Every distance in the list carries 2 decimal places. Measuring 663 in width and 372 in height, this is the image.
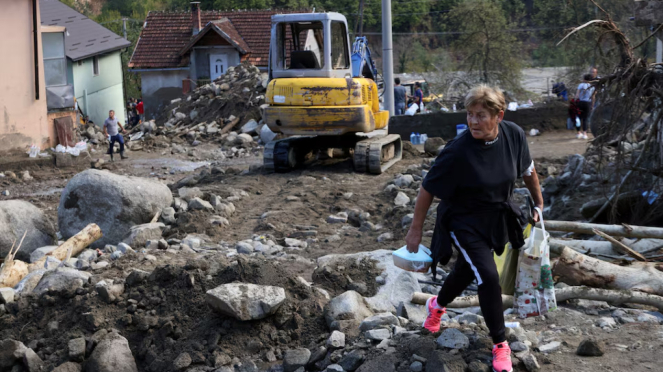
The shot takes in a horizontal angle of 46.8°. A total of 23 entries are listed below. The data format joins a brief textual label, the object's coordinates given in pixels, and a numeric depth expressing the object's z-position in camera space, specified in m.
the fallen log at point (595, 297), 5.41
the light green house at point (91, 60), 34.12
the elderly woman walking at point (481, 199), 4.27
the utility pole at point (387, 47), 17.02
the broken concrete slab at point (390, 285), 5.87
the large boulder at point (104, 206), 9.94
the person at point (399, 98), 21.92
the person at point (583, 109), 17.34
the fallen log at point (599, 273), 5.81
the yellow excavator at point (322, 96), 13.11
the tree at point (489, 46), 29.66
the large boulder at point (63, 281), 6.49
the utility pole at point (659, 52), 14.08
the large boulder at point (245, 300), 5.59
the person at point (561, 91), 21.95
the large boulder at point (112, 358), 5.60
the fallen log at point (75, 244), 8.31
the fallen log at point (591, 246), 6.75
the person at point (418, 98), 23.67
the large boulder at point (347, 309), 5.63
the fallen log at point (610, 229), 6.41
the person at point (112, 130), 19.17
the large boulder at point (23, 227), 9.43
